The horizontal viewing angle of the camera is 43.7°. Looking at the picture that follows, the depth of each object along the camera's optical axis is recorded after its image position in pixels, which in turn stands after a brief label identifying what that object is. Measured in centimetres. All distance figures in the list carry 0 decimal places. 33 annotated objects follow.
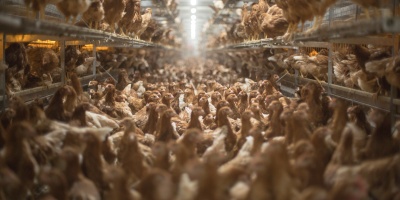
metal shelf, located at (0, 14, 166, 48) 287
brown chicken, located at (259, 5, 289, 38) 744
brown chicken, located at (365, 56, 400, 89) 402
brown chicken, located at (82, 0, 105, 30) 614
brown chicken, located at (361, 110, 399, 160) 368
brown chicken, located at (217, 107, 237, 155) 482
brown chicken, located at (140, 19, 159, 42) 1330
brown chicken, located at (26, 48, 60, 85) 644
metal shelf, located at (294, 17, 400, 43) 283
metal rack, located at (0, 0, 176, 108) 305
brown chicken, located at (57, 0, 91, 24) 486
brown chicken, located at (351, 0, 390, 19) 371
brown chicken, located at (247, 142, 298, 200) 279
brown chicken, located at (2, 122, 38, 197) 339
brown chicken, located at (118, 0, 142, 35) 877
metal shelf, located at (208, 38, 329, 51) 667
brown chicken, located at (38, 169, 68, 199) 303
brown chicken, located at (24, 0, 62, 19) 452
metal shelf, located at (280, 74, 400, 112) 489
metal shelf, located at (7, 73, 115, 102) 569
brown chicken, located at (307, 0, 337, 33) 480
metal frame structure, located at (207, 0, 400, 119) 296
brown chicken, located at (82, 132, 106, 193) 360
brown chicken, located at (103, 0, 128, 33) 707
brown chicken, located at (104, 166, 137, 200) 294
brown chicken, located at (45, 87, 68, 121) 468
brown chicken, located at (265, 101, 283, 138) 483
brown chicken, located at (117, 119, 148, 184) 366
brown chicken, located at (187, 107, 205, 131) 523
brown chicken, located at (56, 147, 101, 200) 314
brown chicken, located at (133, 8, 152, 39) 1058
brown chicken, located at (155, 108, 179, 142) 509
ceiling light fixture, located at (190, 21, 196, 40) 2511
